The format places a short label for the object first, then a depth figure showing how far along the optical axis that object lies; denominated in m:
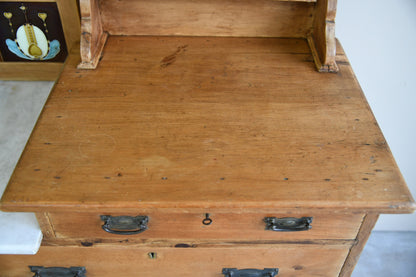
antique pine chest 0.72
